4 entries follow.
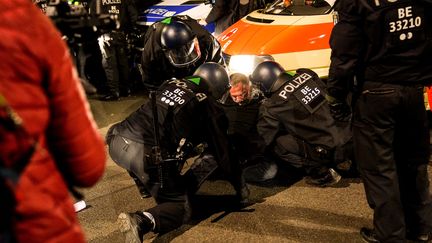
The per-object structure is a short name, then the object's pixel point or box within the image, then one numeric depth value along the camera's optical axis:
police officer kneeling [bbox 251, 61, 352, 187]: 4.12
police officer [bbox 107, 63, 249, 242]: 3.63
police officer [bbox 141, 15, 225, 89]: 4.77
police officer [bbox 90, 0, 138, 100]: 7.18
